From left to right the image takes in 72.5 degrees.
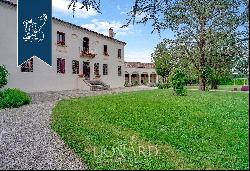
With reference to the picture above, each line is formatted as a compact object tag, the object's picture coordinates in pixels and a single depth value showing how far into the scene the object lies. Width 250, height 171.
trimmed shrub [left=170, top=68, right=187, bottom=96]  11.38
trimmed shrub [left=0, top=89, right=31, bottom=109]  8.17
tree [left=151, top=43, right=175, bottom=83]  15.74
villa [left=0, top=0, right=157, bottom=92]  12.02
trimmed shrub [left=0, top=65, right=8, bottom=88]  9.21
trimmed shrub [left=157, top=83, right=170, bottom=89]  20.30
